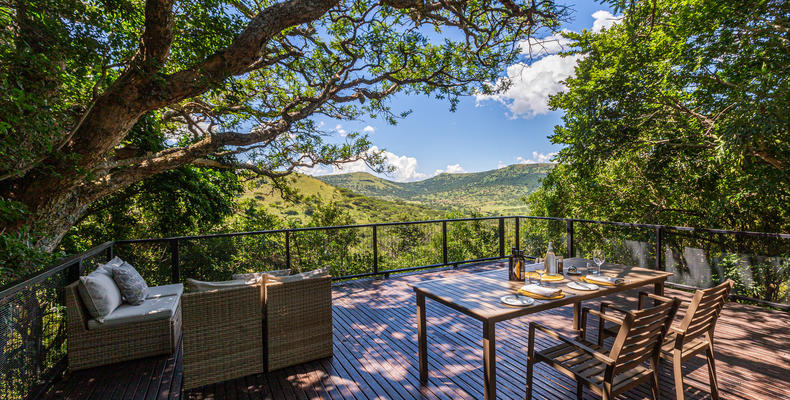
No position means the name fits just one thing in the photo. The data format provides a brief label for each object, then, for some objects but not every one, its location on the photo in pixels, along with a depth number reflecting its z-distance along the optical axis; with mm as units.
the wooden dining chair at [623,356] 1562
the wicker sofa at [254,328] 2182
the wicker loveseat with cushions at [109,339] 2432
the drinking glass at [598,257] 2505
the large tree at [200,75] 2789
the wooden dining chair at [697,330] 1768
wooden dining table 1823
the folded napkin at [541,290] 2012
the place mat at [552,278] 2330
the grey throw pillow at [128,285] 2797
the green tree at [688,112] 3924
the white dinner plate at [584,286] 2159
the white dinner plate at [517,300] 1936
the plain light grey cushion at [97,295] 2479
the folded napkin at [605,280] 2260
